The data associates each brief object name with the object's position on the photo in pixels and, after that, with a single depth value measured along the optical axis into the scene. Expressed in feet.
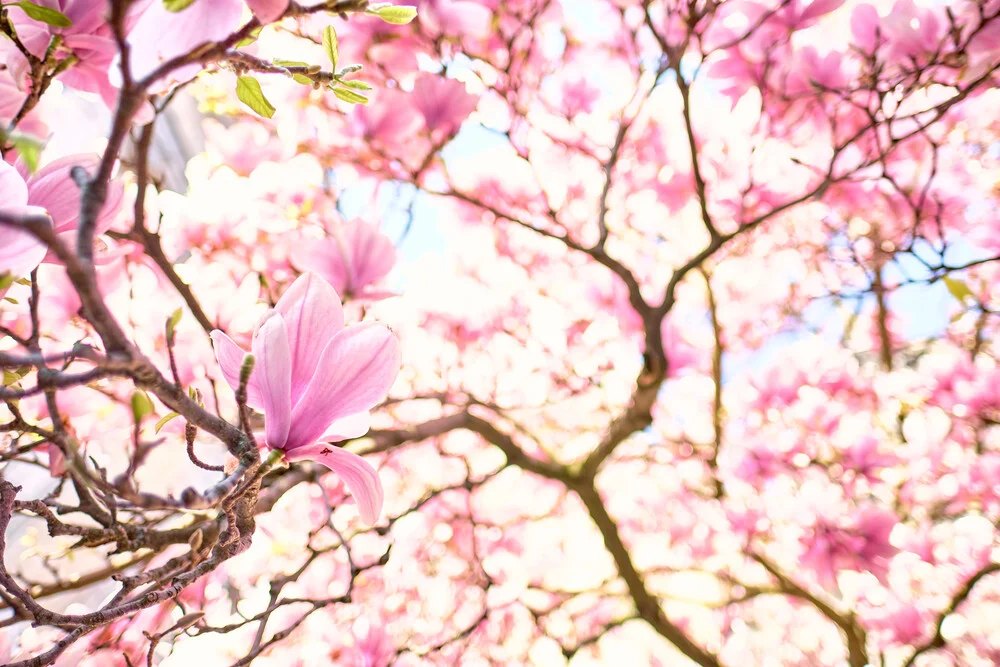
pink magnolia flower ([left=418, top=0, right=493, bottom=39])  3.12
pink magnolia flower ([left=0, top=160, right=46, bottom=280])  1.05
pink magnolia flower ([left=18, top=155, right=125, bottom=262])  1.23
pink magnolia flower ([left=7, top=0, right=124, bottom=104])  1.24
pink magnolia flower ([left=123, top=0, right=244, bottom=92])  1.02
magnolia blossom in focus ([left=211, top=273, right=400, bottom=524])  1.17
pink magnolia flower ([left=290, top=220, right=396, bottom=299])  2.81
